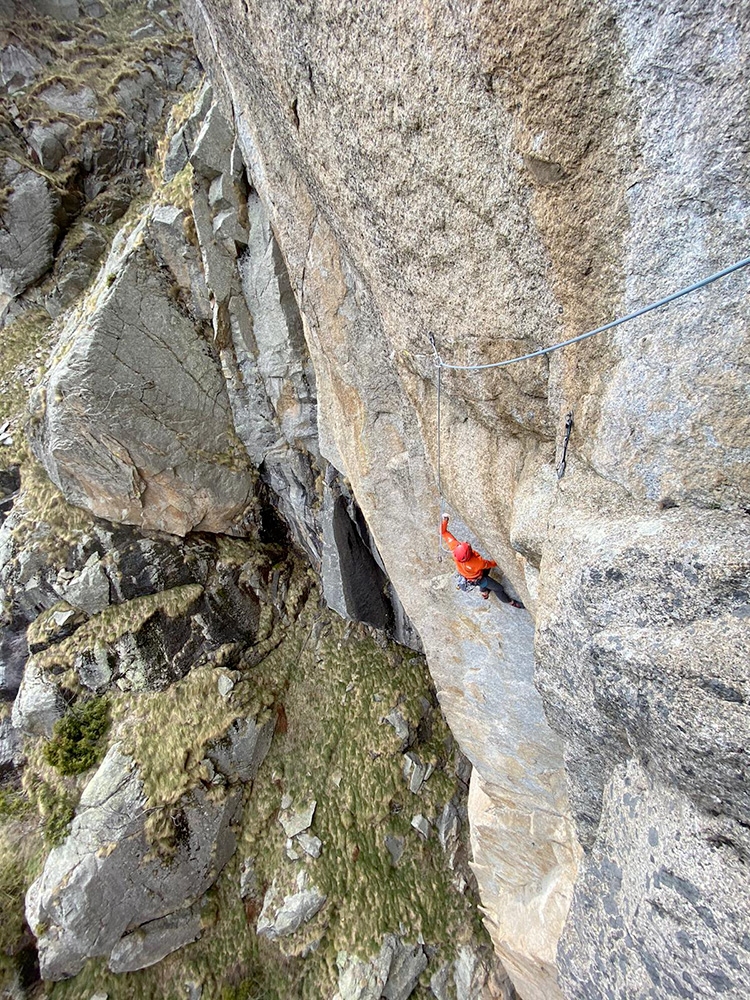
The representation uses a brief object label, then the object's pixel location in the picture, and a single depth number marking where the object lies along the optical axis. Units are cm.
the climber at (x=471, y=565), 536
